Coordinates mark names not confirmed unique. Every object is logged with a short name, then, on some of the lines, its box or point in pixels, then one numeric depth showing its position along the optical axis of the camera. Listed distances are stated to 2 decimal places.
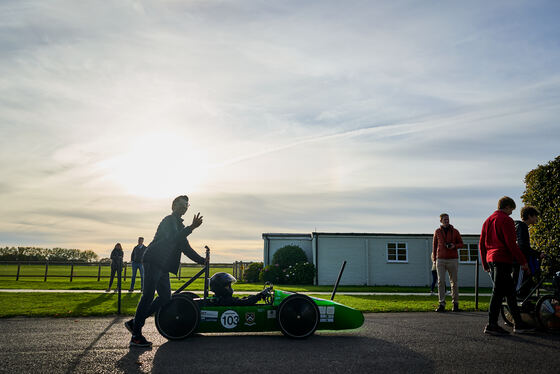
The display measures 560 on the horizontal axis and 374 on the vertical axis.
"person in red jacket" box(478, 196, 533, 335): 6.76
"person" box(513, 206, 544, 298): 7.58
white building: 26.06
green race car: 6.30
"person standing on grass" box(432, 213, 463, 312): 10.49
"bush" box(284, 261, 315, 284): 25.19
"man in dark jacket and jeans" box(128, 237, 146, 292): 15.49
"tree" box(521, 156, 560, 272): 14.02
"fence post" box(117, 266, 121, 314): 9.41
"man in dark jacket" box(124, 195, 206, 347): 6.04
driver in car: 6.64
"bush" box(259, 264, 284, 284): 25.25
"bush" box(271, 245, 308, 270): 26.22
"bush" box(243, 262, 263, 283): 27.67
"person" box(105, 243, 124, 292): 16.18
